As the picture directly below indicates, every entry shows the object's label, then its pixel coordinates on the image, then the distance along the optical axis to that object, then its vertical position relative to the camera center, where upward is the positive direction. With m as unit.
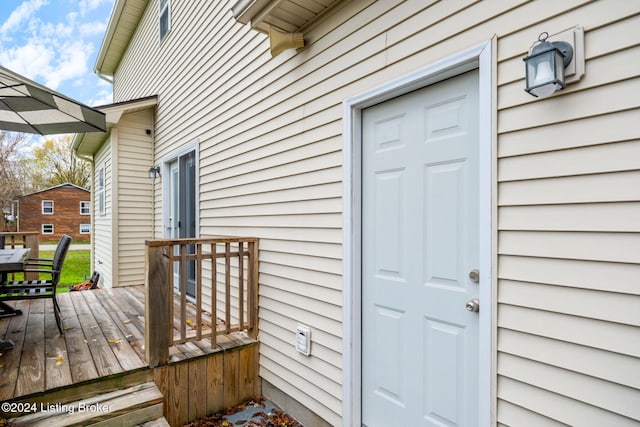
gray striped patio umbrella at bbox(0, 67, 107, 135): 3.22 +1.05
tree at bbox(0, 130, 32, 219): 19.59 +2.46
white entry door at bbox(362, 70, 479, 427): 1.81 -0.27
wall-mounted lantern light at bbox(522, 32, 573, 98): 1.34 +0.55
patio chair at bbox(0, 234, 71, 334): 3.29 -0.78
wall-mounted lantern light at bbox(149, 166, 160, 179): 6.34 +0.64
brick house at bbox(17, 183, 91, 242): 24.30 -0.32
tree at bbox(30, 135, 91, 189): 26.16 +3.15
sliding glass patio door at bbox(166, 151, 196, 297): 5.05 +0.07
